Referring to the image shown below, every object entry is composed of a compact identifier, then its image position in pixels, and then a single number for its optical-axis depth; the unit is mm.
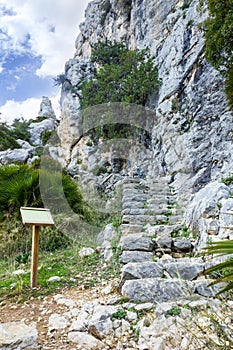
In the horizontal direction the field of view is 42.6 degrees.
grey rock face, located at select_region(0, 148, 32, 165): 12158
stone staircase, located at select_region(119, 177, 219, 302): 2453
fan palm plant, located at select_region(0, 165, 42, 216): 5535
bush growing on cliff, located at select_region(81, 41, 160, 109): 10227
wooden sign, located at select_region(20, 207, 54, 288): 3283
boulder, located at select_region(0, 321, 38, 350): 1874
